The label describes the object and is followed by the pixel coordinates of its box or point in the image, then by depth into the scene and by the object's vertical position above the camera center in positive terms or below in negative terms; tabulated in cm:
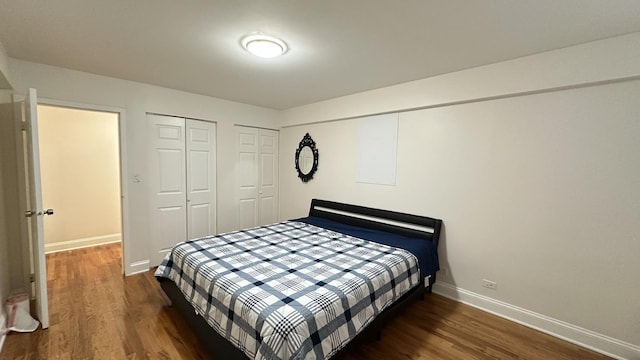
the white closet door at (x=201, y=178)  377 -20
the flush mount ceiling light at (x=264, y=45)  201 +97
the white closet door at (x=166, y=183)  343 -27
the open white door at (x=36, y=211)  213 -42
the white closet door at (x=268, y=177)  468 -20
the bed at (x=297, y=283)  151 -84
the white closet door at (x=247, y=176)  435 -18
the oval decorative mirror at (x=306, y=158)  430 +15
